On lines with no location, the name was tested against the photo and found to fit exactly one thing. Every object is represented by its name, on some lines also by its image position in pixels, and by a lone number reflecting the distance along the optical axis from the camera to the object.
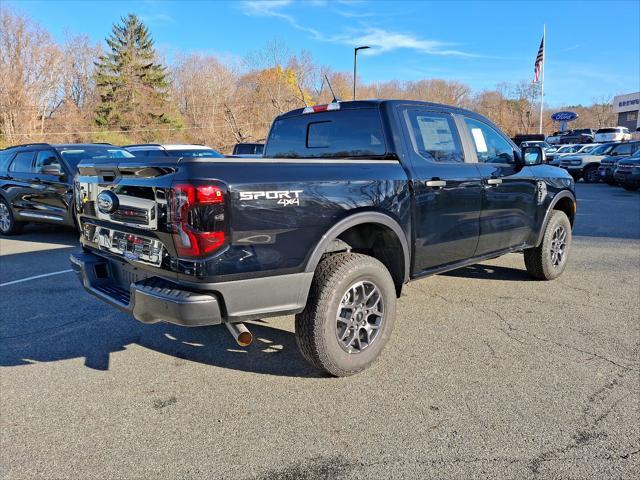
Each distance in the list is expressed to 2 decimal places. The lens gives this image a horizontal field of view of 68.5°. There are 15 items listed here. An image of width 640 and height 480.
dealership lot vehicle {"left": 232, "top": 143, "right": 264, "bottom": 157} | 10.11
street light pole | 27.86
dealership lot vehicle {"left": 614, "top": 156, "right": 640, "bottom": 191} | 16.47
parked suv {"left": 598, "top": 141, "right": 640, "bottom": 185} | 19.42
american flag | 34.84
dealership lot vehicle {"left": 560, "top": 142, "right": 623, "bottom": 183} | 21.86
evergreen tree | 43.28
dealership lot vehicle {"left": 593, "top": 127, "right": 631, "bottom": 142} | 42.28
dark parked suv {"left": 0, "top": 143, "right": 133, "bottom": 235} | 7.95
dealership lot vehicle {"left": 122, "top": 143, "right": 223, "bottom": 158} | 10.83
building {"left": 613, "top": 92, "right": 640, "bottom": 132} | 69.56
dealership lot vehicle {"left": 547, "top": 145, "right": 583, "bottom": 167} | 24.00
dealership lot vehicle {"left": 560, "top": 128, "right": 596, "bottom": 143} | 44.27
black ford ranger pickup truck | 2.64
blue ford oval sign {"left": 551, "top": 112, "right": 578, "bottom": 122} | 61.53
